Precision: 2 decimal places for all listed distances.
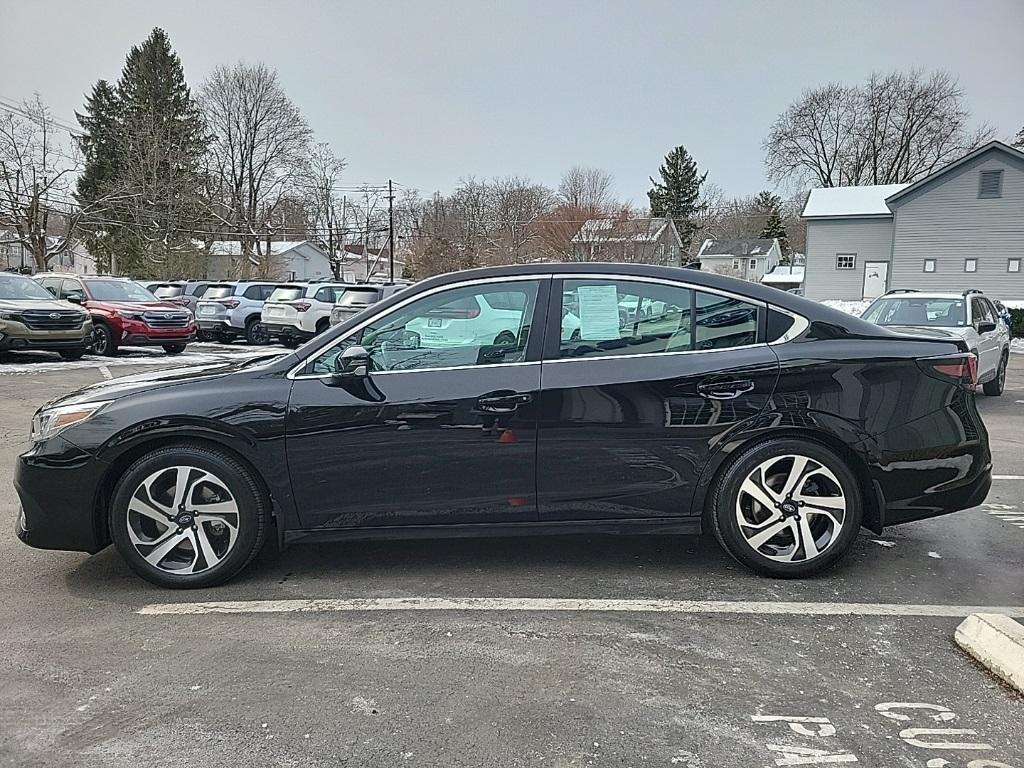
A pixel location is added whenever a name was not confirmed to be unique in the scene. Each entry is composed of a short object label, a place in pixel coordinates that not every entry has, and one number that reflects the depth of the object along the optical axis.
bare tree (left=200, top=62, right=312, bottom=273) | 50.28
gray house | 31.55
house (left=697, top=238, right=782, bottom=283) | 74.69
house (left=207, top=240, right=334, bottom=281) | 50.50
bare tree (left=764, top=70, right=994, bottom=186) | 48.81
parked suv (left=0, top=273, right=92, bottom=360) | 13.73
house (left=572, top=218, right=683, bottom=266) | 40.56
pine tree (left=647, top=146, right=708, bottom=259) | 75.12
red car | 15.71
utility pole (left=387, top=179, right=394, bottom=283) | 53.67
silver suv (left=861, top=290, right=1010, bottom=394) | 10.16
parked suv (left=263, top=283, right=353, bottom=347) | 18.47
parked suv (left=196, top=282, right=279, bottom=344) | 19.66
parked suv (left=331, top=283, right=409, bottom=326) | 17.77
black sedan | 3.75
